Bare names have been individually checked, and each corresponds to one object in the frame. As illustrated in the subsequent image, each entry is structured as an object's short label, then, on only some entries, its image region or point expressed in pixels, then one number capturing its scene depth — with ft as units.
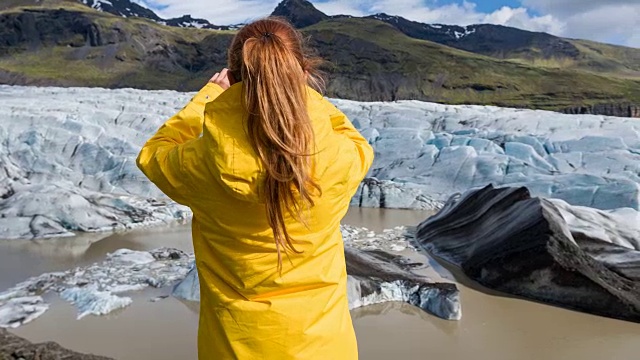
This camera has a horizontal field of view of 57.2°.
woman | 4.75
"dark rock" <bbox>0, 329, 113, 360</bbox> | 11.43
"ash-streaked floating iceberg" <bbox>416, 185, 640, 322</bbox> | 18.26
